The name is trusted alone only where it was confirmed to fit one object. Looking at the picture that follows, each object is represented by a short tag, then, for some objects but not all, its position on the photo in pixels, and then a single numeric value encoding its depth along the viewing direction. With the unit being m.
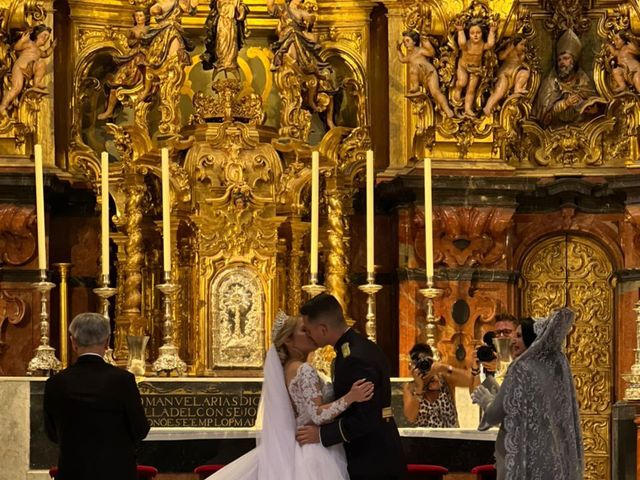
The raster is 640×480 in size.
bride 8.95
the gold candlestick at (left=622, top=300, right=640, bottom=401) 13.43
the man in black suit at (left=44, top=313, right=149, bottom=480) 8.84
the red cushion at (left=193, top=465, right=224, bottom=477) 11.32
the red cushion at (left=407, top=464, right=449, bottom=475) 11.20
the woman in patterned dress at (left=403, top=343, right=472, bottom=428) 11.93
